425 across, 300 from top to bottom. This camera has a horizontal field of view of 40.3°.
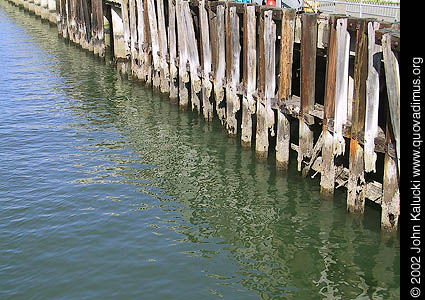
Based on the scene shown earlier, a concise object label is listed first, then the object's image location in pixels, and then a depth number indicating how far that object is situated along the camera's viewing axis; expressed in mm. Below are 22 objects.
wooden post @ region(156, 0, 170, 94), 21859
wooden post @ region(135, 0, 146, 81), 23844
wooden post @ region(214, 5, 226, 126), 17328
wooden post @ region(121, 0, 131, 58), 25578
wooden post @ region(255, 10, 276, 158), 14859
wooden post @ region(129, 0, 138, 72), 24625
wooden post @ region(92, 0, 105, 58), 29031
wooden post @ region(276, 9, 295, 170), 14102
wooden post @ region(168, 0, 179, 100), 20953
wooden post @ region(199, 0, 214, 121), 18391
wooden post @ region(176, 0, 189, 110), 20012
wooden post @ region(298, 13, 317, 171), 13320
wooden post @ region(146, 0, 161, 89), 22656
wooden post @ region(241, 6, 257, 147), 15680
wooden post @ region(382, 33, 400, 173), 10539
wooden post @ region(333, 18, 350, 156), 12117
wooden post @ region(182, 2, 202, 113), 19406
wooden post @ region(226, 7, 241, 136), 16594
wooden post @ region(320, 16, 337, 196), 12523
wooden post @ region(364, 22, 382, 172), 11266
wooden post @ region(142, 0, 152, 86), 23344
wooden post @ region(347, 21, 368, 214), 11688
